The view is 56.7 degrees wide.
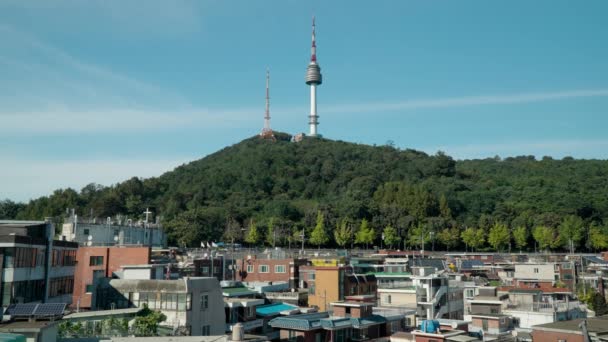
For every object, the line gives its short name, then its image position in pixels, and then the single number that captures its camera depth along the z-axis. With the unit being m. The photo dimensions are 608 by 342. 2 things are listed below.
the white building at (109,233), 54.37
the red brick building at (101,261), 39.88
